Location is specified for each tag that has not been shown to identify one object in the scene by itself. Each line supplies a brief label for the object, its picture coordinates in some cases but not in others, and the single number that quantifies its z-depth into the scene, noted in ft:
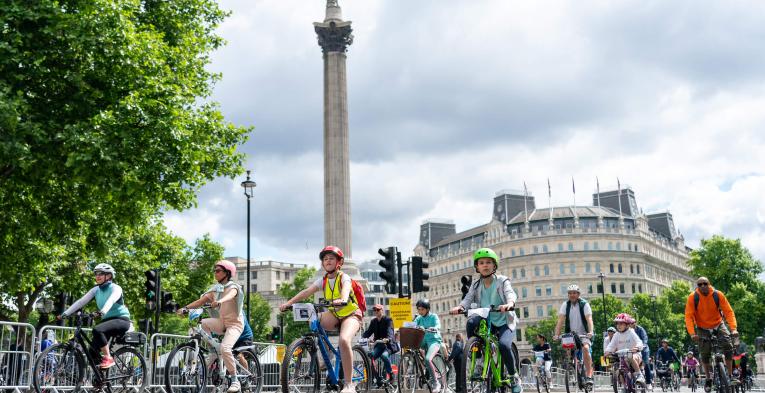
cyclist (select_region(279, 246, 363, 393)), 30.66
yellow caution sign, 78.38
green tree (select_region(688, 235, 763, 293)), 237.45
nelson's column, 196.65
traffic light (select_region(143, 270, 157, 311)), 74.54
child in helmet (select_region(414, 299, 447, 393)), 46.98
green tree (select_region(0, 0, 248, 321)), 58.13
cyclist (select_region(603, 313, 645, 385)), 43.27
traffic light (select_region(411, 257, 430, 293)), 71.82
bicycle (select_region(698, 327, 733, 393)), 39.78
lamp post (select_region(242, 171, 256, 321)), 119.24
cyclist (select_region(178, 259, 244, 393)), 34.58
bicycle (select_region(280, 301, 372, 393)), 29.60
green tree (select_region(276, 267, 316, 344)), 327.47
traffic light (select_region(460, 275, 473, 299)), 64.76
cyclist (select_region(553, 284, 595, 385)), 45.19
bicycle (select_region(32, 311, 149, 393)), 34.65
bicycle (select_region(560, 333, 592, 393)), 45.16
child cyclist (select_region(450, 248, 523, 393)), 29.37
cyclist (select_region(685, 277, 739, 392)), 41.52
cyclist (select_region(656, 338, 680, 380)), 79.47
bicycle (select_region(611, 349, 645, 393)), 43.16
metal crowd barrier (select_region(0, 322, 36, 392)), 39.96
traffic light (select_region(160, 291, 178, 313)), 68.95
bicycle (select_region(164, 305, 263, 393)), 33.88
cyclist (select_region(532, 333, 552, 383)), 64.90
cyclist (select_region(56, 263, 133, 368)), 35.40
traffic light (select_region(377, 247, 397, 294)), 70.13
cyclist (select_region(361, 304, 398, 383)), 43.42
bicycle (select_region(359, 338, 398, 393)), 36.96
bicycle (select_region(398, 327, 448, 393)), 38.83
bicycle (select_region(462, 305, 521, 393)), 28.84
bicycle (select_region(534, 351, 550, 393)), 58.27
